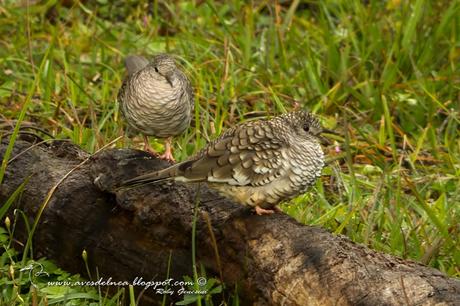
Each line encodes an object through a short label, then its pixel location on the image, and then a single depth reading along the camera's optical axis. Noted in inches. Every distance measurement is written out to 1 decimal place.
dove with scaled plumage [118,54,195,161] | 389.4
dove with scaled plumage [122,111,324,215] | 316.5
